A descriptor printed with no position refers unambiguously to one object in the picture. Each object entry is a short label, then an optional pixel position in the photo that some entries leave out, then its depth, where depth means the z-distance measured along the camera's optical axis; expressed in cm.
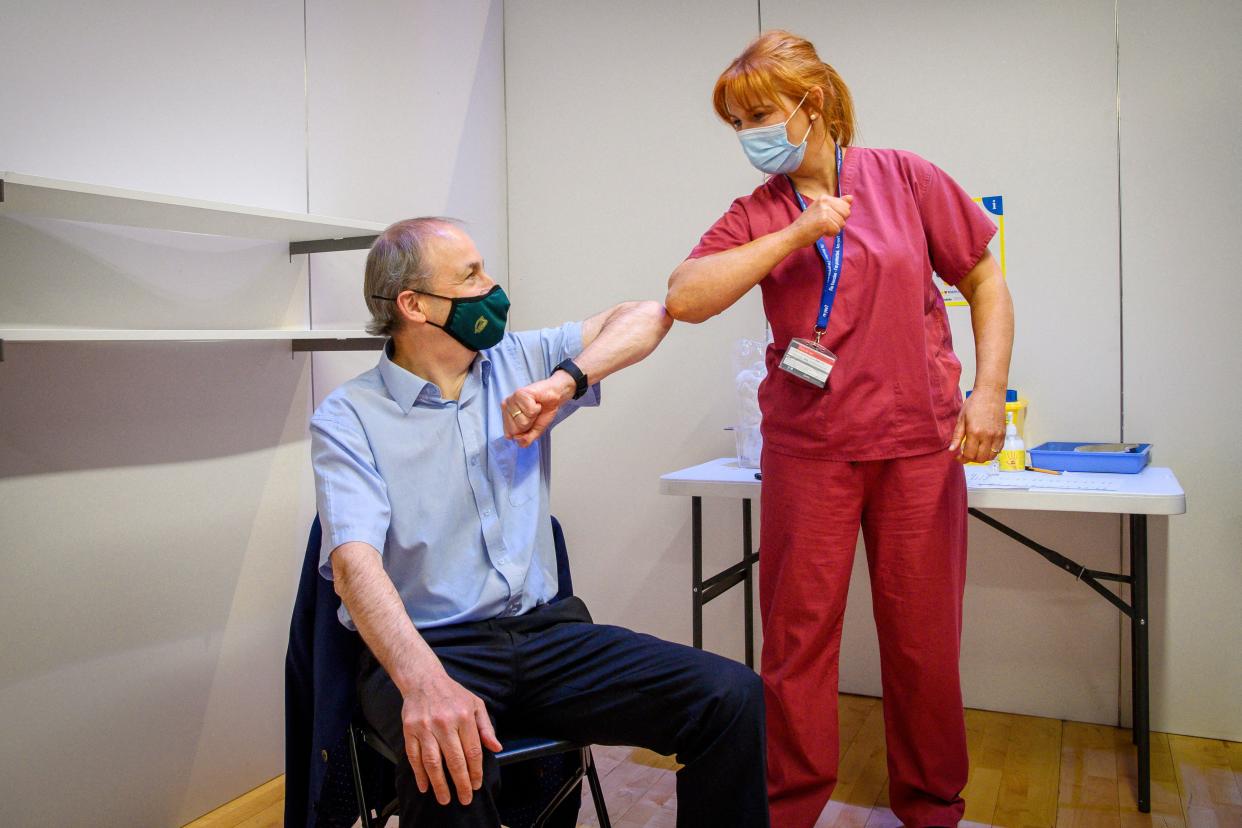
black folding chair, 146
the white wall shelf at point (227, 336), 172
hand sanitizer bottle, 248
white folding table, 209
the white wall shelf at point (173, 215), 172
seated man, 139
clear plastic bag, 272
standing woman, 186
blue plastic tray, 240
